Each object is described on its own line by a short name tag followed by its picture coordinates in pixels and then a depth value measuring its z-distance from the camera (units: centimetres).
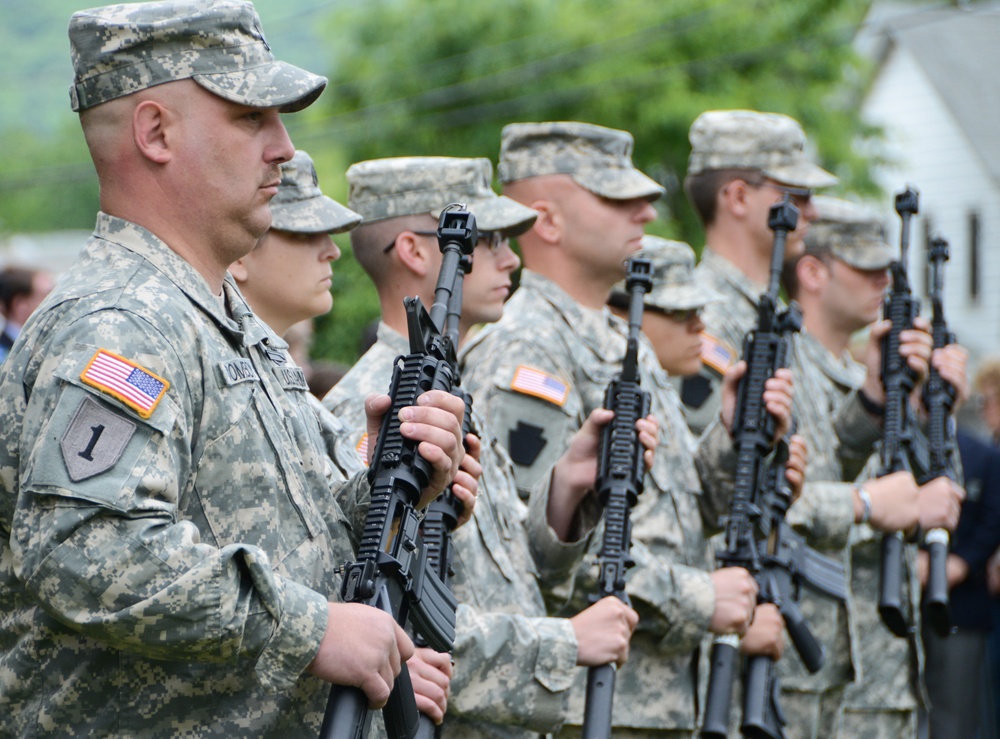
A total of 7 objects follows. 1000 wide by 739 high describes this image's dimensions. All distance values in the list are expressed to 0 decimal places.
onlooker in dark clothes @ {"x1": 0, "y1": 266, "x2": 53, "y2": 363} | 1622
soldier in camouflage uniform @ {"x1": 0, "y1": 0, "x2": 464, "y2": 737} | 478
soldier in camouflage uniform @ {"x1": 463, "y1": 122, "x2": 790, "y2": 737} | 951
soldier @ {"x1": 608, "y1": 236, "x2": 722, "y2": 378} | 1170
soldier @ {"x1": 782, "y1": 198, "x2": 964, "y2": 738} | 1217
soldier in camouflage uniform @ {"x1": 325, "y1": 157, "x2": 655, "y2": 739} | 774
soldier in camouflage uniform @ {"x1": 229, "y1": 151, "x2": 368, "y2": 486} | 907
